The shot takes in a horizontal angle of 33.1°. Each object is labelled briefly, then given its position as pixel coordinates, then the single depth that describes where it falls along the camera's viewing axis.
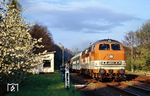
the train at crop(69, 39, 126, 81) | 21.78
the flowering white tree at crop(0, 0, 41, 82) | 11.50
